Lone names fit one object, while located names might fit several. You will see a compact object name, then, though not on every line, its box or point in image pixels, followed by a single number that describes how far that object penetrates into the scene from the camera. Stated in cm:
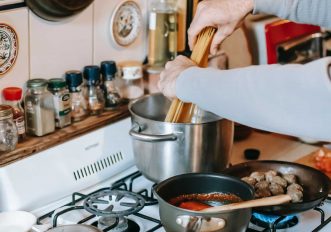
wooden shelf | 128
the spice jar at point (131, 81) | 159
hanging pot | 133
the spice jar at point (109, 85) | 153
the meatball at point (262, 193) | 132
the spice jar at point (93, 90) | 148
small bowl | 122
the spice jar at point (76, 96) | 143
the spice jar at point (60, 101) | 139
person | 101
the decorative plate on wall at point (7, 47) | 129
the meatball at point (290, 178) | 137
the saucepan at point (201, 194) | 111
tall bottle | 167
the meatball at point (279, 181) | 135
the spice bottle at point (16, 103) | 129
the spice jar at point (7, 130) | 126
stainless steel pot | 132
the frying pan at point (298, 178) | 124
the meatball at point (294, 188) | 132
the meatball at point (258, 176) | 137
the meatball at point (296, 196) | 128
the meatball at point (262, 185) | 133
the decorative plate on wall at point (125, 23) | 158
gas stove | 127
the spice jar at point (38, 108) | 134
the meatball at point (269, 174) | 137
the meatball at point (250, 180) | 135
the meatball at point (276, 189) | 133
